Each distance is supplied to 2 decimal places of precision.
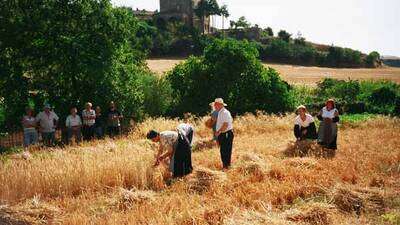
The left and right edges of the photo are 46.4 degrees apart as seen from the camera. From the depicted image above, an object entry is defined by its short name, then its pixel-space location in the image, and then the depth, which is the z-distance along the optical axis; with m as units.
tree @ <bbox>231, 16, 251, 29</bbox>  97.44
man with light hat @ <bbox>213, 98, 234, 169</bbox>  11.11
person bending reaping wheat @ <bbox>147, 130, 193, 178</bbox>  10.09
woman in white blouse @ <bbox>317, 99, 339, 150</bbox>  12.99
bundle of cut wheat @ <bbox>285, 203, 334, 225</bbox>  7.39
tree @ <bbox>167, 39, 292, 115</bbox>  26.17
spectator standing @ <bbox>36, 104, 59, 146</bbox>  15.48
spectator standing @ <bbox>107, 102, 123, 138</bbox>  16.88
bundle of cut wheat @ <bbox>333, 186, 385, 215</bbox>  8.16
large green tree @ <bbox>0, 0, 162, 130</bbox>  18.36
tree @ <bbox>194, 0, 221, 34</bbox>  96.56
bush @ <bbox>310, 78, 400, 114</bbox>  30.31
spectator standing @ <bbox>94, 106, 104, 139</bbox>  16.88
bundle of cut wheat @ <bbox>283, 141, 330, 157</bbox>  12.53
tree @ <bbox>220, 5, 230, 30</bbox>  97.88
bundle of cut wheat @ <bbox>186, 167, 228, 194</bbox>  9.44
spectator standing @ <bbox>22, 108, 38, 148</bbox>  14.96
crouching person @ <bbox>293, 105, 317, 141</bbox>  13.41
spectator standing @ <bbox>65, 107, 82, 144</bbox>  15.80
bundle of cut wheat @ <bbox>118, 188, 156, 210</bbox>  8.59
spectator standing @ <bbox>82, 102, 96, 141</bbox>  15.98
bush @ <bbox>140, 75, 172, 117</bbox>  24.25
